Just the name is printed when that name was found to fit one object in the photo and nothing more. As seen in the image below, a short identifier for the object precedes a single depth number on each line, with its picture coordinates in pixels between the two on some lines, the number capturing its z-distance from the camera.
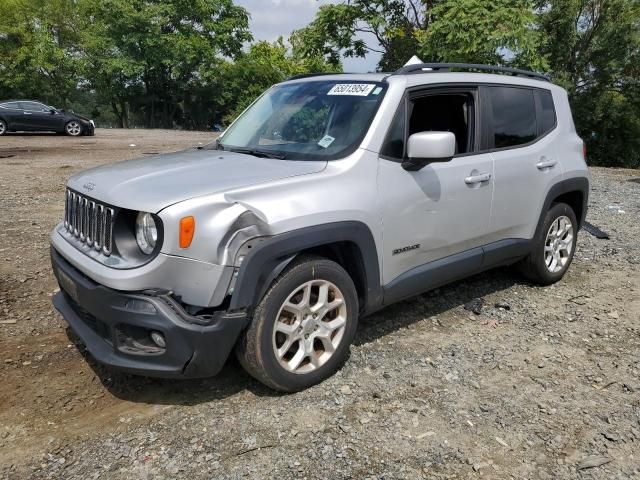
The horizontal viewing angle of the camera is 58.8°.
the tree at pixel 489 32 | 14.46
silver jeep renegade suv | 2.80
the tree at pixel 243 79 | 37.00
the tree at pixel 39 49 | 36.66
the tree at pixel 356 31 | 19.94
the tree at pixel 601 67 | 23.78
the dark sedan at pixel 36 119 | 19.91
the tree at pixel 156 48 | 35.44
